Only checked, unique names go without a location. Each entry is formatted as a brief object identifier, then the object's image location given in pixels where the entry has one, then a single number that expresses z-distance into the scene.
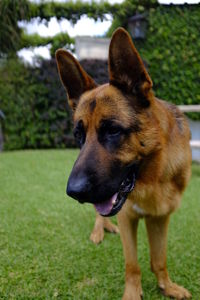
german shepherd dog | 0.82
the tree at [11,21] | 3.53
